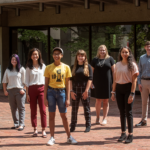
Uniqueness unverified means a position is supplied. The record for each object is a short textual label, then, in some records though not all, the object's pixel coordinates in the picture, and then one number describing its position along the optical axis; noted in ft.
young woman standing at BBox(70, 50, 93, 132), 23.25
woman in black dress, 25.50
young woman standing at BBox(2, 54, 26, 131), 24.64
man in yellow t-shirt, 19.45
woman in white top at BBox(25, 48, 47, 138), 22.03
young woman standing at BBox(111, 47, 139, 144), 19.93
